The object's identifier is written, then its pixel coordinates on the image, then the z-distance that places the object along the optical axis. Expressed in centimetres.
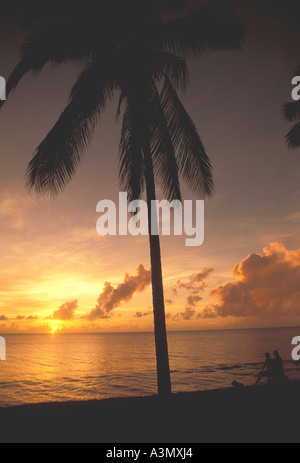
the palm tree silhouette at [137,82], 784
